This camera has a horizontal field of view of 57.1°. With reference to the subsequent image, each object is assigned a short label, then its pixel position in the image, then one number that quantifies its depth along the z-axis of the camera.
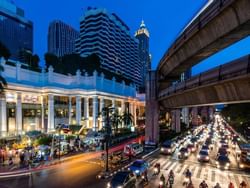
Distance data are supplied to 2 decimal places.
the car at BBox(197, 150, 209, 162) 31.39
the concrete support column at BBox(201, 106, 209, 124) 163.38
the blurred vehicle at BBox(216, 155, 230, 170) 27.83
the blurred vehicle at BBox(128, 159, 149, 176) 23.16
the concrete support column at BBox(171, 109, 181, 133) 64.75
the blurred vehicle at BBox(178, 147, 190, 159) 34.16
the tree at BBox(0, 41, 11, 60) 62.67
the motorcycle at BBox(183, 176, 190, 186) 20.88
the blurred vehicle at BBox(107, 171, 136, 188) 18.72
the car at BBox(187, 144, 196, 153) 38.76
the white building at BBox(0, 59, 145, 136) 51.09
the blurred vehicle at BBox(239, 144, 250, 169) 27.52
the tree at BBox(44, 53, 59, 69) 79.75
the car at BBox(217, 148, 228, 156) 30.94
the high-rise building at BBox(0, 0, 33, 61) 130.00
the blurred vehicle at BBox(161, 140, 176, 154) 35.97
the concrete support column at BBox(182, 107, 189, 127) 106.19
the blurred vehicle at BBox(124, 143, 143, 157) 34.40
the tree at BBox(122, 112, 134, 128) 80.20
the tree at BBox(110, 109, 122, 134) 65.21
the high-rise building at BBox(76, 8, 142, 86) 133.75
